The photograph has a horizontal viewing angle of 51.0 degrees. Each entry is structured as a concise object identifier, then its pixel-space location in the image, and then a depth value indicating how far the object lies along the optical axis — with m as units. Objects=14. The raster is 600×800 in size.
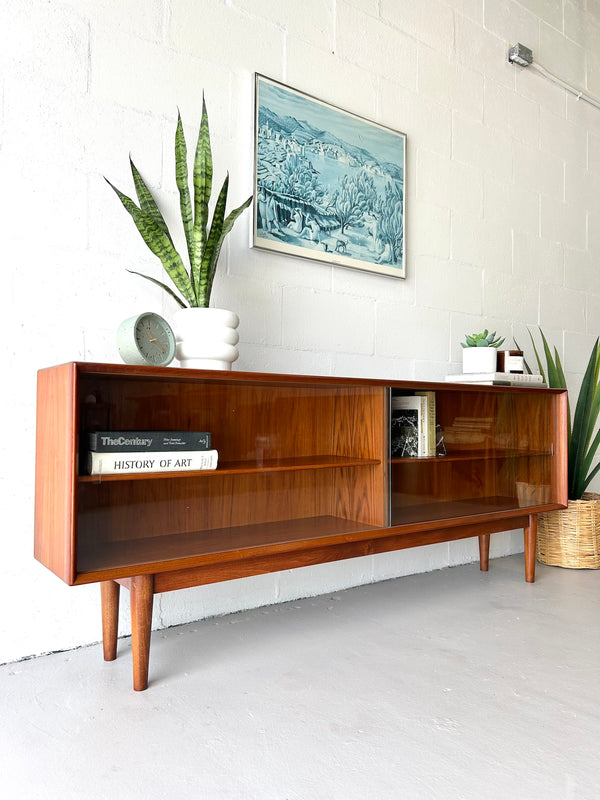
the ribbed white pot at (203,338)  1.72
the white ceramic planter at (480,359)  2.47
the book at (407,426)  2.04
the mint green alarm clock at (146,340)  1.58
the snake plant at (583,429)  2.78
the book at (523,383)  2.41
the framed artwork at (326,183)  2.18
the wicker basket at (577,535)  2.69
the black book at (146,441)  1.51
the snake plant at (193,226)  1.74
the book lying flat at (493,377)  2.42
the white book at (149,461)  1.50
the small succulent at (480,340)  2.52
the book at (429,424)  2.15
